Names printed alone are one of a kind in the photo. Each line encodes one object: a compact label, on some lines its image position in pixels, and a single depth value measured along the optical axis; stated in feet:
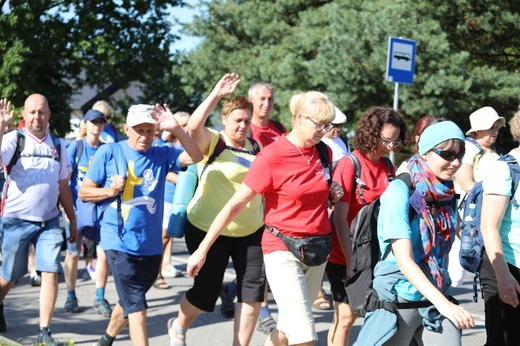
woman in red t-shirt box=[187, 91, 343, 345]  28.10
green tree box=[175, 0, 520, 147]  91.78
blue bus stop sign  63.37
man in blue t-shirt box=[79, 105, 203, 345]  33.52
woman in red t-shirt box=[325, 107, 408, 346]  31.79
